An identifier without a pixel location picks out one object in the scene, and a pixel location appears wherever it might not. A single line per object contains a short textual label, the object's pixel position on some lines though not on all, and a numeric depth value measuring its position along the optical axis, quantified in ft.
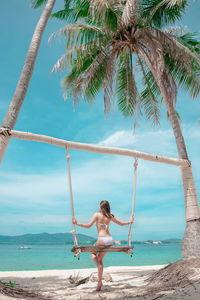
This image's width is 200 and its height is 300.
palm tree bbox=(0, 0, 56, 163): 16.17
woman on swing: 16.08
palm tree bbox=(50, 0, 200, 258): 25.38
